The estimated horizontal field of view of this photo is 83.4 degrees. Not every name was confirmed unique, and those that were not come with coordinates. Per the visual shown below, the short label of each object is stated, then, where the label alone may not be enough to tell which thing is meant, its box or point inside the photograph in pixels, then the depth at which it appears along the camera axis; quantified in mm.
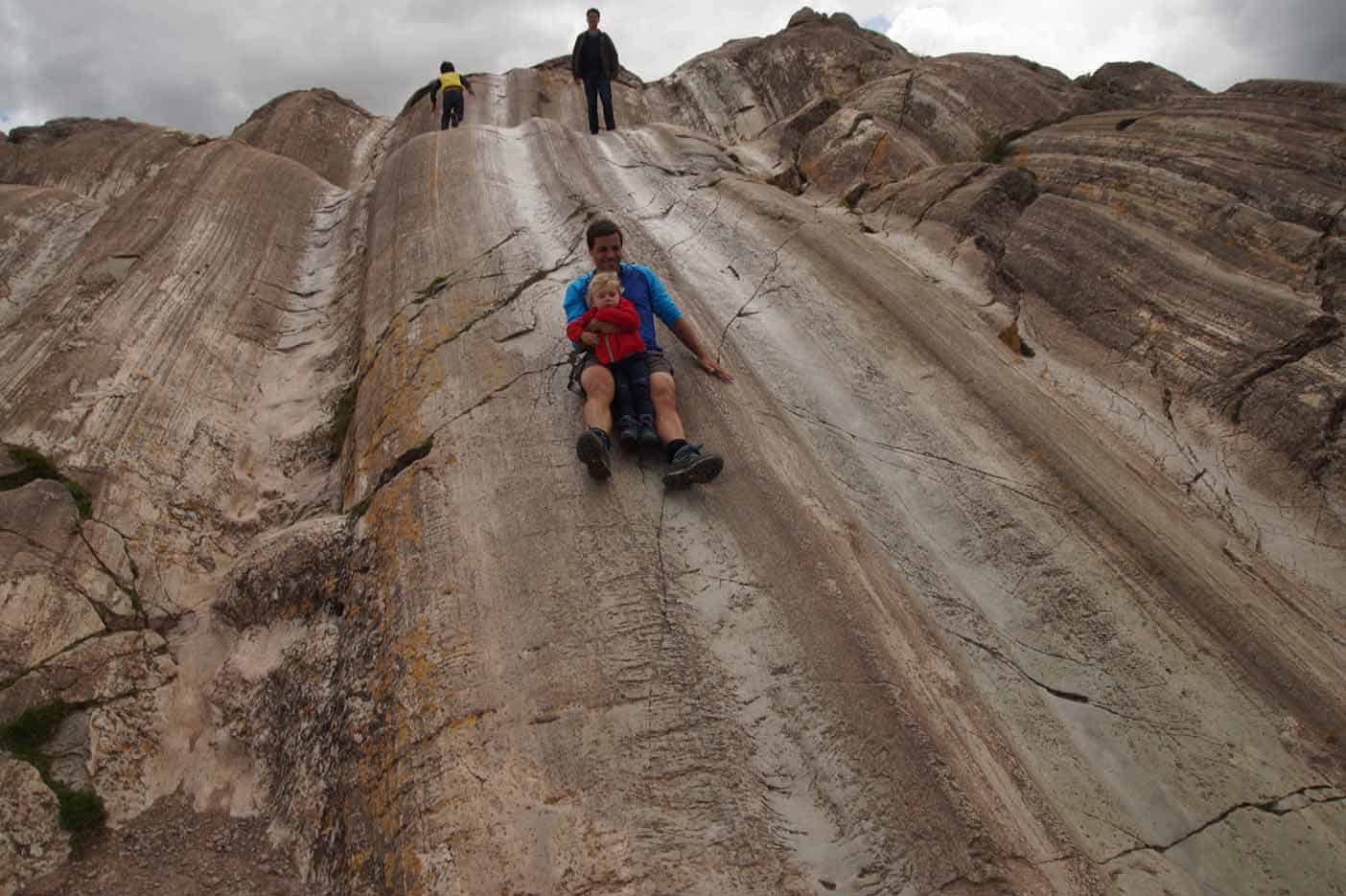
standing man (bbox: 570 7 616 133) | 12180
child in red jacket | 5273
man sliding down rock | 4785
